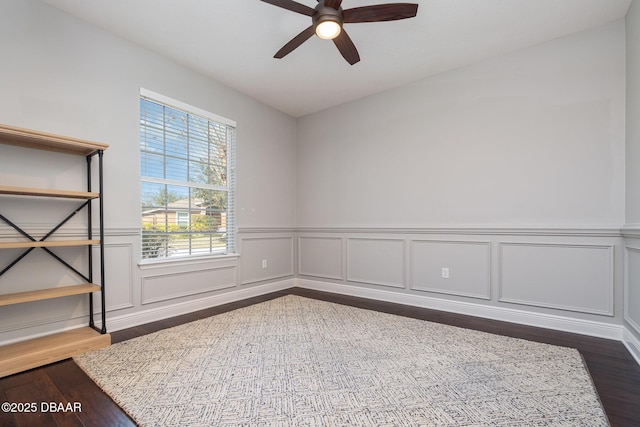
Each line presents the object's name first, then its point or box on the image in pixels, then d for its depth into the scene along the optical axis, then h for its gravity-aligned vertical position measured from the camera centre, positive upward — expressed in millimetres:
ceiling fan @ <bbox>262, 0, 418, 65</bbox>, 1925 +1287
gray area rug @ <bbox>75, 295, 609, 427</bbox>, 1504 -1014
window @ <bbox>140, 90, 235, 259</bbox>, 3034 +352
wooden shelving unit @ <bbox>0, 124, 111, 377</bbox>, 1978 -447
